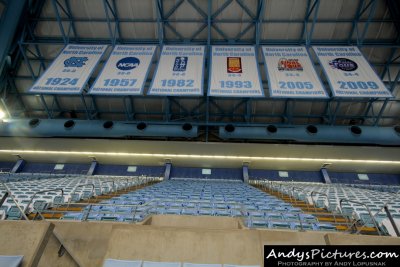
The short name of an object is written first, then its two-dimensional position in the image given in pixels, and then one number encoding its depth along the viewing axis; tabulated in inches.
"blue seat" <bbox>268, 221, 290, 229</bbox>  146.0
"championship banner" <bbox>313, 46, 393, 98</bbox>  258.1
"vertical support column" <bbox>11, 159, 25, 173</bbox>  569.3
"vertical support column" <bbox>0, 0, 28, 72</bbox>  351.6
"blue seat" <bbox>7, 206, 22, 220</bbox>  145.1
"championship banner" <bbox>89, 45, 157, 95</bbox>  269.9
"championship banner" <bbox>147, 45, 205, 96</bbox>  268.7
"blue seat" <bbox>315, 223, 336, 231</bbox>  138.9
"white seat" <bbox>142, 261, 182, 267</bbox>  89.4
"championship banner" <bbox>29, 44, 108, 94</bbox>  275.3
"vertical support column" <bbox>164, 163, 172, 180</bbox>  557.9
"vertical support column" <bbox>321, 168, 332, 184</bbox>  539.5
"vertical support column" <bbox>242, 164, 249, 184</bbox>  547.2
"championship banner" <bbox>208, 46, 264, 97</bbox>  264.4
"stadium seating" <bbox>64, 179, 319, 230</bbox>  143.9
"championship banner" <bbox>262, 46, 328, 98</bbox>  259.8
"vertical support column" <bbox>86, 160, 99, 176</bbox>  565.4
